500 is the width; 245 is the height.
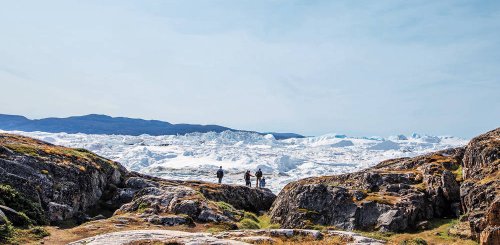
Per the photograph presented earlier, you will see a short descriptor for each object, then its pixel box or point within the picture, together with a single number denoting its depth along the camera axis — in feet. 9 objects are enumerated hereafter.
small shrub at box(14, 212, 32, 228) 106.63
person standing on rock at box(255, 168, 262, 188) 230.48
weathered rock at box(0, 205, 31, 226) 105.60
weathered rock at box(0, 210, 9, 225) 95.42
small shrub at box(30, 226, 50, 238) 102.51
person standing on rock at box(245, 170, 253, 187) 232.63
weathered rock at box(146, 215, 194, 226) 126.62
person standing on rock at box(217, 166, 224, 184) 232.53
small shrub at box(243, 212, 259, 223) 157.57
